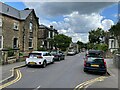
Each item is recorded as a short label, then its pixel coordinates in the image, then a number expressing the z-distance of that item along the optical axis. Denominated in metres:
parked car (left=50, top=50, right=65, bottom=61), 13.16
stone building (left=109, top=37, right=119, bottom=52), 23.06
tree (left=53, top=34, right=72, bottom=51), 22.88
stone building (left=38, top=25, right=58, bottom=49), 21.40
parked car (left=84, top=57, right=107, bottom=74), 6.98
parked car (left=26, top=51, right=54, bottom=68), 8.79
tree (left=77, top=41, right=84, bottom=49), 59.56
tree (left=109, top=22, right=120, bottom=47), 8.90
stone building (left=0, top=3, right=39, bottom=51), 12.71
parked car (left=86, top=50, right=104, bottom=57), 10.33
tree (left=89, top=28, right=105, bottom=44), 38.30
